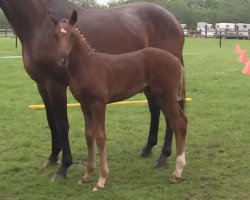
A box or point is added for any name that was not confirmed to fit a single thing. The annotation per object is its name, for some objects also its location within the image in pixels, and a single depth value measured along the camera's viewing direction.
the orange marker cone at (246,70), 15.07
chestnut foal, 4.58
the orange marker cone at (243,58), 19.99
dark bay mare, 5.05
